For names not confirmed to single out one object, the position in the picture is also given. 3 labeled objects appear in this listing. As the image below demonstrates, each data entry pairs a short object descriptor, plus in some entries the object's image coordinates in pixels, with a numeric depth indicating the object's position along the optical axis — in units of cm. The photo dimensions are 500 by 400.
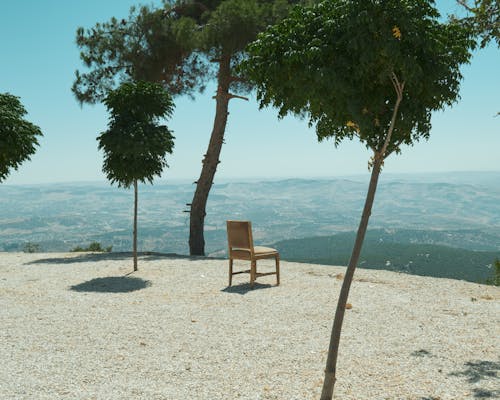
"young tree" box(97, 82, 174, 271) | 1016
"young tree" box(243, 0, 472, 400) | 348
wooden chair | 892
